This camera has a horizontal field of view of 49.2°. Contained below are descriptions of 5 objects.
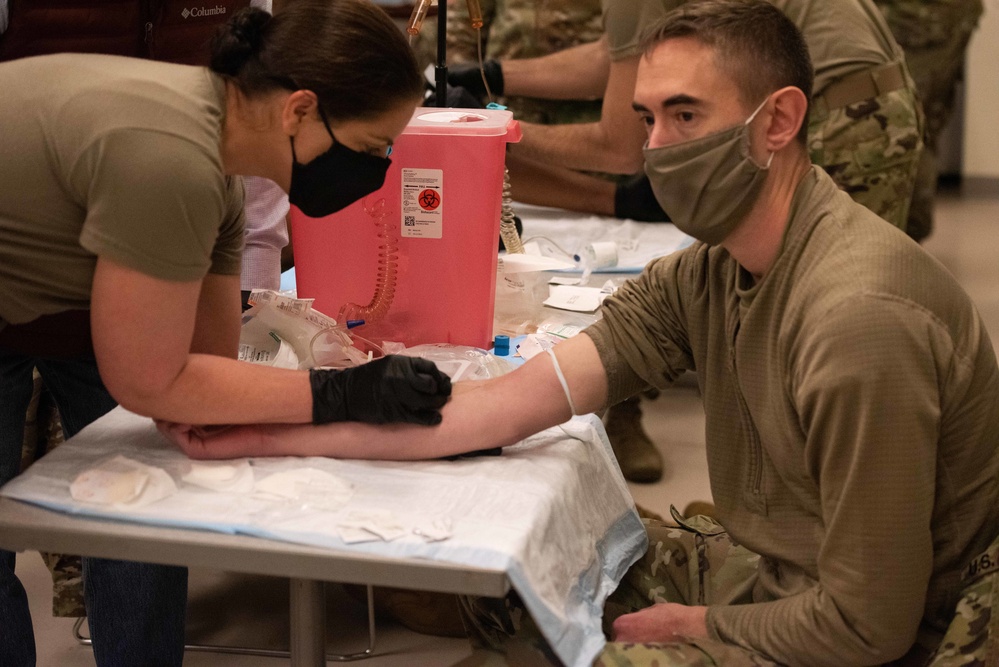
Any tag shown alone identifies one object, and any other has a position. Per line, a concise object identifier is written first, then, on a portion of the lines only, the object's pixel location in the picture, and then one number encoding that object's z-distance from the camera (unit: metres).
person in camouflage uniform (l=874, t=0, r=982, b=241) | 4.79
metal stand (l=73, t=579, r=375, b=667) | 1.47
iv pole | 2.01
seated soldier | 1.25
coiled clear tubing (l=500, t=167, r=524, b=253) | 2.28
